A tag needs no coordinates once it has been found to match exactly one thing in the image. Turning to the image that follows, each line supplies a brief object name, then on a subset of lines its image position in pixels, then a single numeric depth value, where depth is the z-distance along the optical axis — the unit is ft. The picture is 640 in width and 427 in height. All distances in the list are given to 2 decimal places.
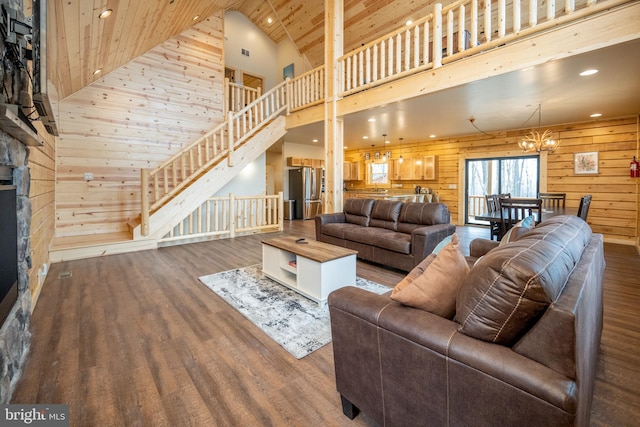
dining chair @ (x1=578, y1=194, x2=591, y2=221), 12.88
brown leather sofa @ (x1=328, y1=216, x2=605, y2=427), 2.89
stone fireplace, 5.28
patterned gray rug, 7.41
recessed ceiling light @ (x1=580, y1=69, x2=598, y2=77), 11.25
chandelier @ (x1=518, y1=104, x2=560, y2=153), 17.06
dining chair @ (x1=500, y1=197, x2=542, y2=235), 12.60
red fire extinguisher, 17.40
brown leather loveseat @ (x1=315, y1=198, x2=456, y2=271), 12.17
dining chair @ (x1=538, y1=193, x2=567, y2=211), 16.93
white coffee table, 9.39
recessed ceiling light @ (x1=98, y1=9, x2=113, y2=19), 10.57
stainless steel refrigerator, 30.25
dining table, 13.60
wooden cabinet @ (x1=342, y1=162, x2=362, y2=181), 36.04
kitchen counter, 24.56
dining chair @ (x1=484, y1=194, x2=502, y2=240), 16.34
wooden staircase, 16.88
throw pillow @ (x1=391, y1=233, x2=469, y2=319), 4.17
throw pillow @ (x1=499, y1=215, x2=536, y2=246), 6.59
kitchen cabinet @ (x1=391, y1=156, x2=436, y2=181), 28.79
